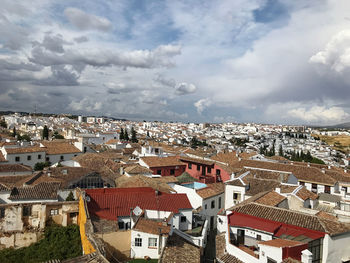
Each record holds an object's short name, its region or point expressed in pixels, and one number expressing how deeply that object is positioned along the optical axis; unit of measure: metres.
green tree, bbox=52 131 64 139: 87.52
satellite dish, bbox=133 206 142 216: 19.17
